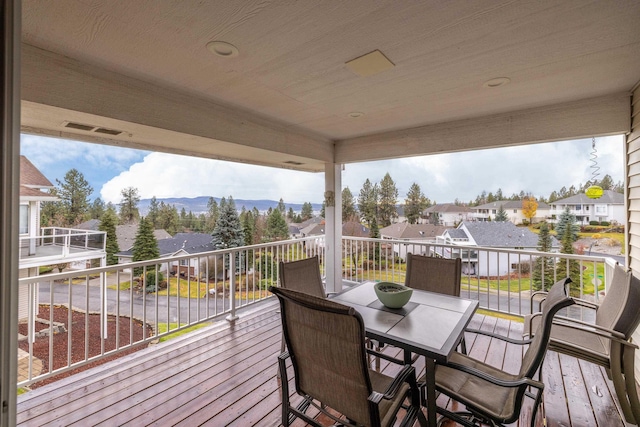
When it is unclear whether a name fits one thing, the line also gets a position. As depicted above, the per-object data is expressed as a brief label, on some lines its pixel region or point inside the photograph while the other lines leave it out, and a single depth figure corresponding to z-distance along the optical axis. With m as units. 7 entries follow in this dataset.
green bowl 2.16
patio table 1.62
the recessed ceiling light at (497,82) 2.40
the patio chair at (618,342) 1.89
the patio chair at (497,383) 1.43
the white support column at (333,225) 4.86
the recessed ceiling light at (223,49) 1.86
